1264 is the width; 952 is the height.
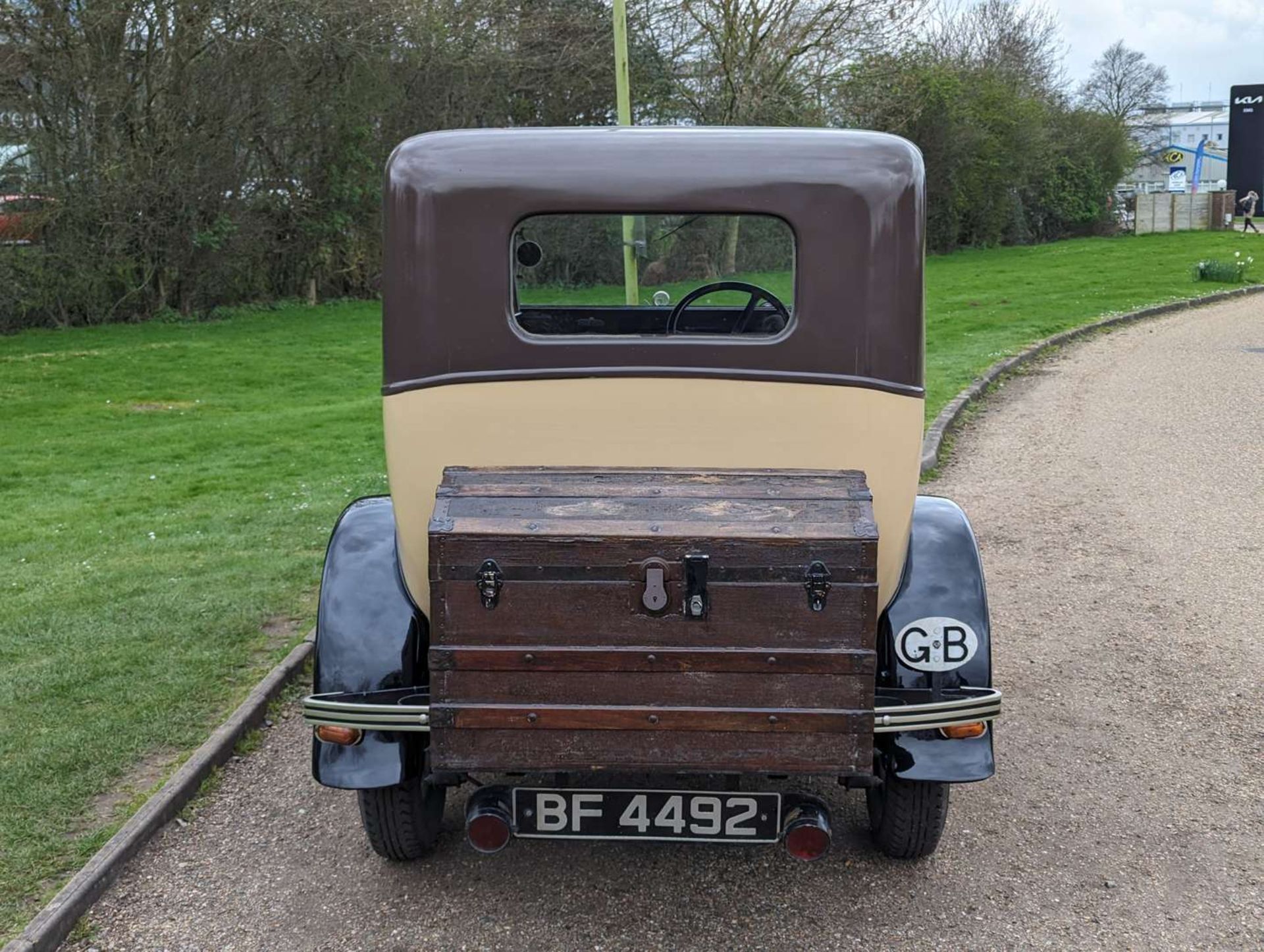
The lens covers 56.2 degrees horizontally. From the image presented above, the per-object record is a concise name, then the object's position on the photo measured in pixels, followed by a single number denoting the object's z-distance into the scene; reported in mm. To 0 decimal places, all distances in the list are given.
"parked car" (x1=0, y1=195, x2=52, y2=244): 16366
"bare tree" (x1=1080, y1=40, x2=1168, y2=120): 49812
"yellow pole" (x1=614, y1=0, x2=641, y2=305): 10531
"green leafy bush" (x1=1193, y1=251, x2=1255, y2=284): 21219
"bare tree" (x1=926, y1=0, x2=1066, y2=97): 33938
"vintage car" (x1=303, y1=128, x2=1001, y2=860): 2904
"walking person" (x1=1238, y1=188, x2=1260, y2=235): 34406
